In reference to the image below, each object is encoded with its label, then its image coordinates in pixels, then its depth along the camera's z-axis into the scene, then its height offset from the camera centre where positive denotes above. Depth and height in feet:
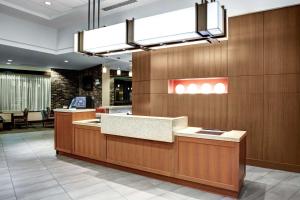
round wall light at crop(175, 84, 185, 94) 21.03 +1.07
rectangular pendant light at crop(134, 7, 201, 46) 10.82 +3.55
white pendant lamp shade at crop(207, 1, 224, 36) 10.08 +3.64
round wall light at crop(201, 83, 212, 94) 19.38 +1.06
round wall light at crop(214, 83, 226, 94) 18.54 +1.01
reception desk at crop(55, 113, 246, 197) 10.88 -2.68
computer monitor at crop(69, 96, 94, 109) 20.28 -0.18
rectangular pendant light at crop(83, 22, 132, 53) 13.05 +3.62
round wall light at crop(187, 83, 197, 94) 20.24 +1.10
